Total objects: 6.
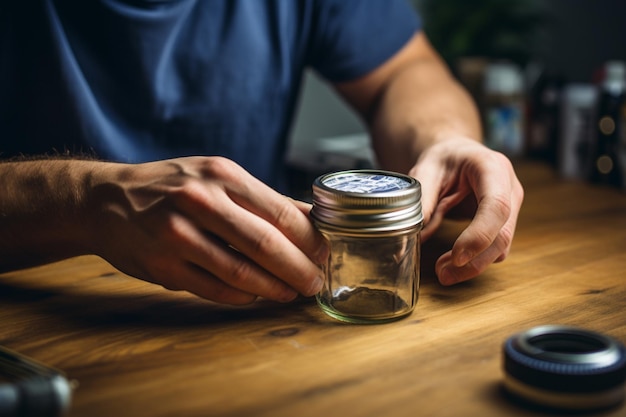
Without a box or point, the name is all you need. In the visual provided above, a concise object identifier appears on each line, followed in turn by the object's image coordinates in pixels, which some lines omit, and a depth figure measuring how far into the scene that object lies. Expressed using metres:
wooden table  0.65
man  0.79
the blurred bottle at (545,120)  1.79
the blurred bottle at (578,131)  1.65
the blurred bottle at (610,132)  1.55
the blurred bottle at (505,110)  1.85
